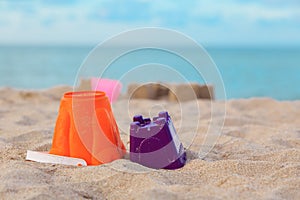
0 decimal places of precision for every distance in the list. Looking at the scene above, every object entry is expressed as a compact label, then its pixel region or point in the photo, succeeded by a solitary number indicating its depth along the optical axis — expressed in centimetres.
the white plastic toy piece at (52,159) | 135
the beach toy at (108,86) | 253
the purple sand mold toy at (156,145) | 132
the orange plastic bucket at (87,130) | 137
